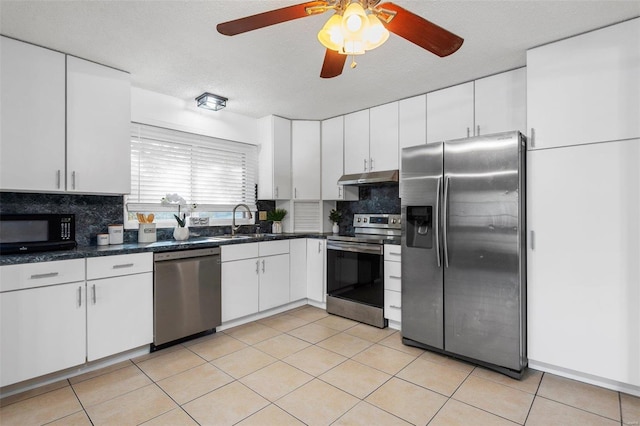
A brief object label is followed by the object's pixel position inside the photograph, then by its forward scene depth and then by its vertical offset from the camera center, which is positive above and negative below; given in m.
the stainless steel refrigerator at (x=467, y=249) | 2.35 -0.28
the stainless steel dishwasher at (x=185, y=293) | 2.78 -0.73
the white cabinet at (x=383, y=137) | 3.63 +0.91
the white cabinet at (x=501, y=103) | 2.77 +1.01
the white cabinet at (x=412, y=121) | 3.37 +1.01
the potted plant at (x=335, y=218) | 4.37 -0.05
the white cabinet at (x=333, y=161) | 4.16 +0.71
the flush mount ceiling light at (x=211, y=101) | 3.34 +1.22
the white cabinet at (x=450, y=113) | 3.06 +1.01
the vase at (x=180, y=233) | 3.31 -0.19
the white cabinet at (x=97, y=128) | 2.57 +0.74
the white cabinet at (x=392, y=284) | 3.24 -0.72
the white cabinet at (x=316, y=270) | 3.96 -0.71
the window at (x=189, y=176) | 3.29 +0.45
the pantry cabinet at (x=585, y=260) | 2.11 -0.32
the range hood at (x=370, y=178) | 3.57 +0.43
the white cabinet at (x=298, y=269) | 3.96 -0.69
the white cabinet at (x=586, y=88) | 2.12 +0.90
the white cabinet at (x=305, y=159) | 4.32 +0.76
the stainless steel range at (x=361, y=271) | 3.39 -0.63
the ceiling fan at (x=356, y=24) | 1.38 +0.87
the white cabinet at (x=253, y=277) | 3.31 -0.70
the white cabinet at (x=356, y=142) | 3.90 +0.91
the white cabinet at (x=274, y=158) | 4.16 +0.75
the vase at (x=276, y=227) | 4.32 -0.17
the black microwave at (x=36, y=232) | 2.31 -0.13
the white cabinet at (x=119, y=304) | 2.43 -0.71
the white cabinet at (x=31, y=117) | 2.28 +0.73
